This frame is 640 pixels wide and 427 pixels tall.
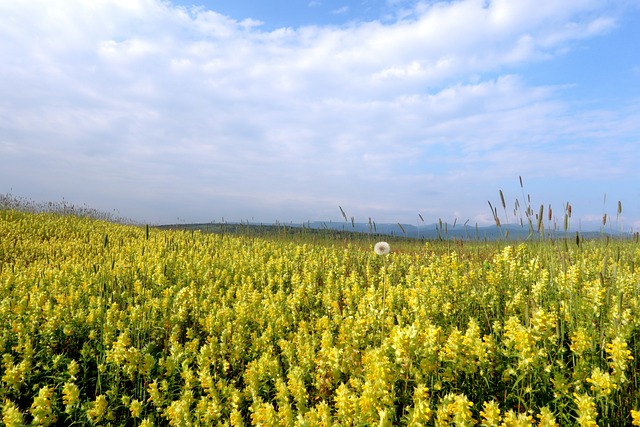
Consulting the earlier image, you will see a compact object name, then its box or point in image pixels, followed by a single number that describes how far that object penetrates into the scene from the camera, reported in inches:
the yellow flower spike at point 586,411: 94.4
